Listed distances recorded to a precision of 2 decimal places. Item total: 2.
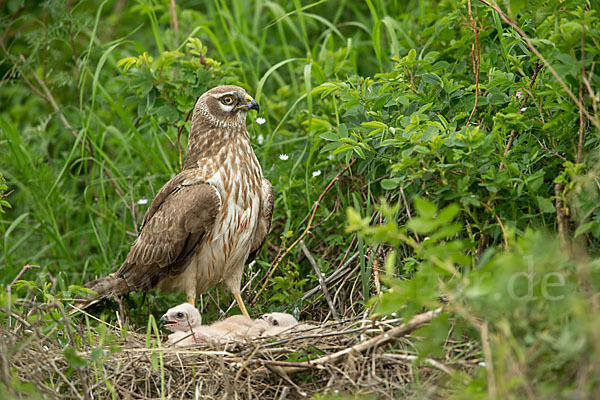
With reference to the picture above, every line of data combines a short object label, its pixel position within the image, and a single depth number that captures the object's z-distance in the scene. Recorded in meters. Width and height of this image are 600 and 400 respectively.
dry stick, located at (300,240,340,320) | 9.32
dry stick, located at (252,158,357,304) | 10.16
